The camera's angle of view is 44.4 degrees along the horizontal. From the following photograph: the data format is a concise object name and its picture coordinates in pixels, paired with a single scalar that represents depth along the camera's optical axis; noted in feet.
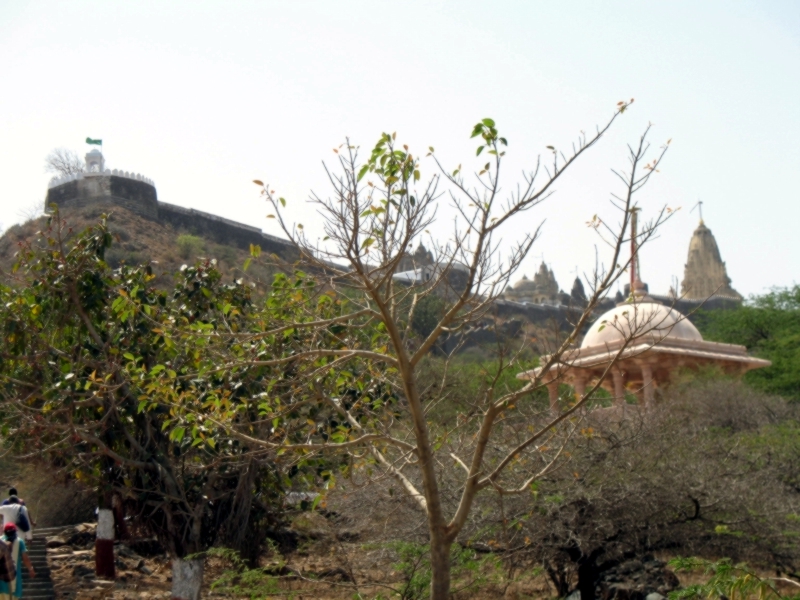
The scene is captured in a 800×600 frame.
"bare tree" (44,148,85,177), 134.82
